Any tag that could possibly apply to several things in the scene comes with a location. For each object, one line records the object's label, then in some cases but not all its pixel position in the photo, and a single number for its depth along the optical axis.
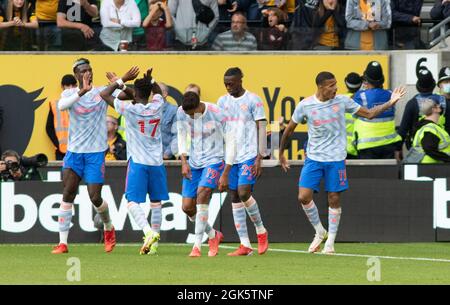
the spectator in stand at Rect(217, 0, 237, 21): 24.16
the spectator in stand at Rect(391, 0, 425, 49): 23.89
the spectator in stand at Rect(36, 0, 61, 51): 23.56
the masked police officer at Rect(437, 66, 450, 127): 22.83
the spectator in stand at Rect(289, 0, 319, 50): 23.72
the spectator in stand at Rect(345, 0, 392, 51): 23.84
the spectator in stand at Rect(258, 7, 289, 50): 23.69
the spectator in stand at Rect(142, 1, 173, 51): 23.75
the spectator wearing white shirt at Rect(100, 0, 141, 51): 23.61
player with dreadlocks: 18.05
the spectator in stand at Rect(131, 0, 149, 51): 23.77
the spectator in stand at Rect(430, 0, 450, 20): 24.75
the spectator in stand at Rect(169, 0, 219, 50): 23.69
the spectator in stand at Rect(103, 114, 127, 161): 22.38
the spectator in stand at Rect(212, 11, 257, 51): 23.58
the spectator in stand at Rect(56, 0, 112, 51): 23.53
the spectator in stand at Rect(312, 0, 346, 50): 23.78
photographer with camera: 20.97
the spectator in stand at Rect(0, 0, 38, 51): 23.56
